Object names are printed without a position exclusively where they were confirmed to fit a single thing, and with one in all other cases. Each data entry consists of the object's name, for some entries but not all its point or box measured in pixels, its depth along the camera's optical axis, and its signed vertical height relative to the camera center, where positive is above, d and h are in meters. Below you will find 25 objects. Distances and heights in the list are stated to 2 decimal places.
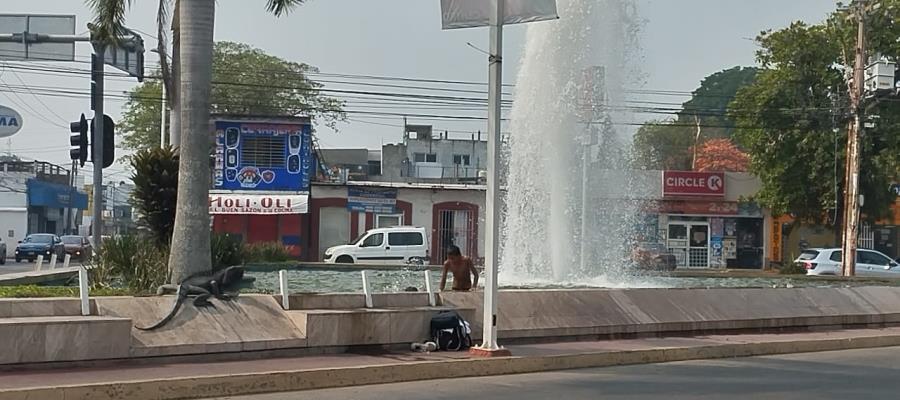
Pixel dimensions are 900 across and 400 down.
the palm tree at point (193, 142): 14.77 +0.73
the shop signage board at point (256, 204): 46.09 -0.43
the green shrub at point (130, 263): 16.45 -1.16
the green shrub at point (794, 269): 37.34 -2.46
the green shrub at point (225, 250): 19.56 -1.10
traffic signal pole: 22.44 +1.06
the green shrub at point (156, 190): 19.16 +0.05
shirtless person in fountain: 16.97 -1.18
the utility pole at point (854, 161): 36.81 +1.50
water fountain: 22.81 +1.03
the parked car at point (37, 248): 48.66 -2.67
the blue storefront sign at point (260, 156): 46.91 +1.73
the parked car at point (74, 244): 49.66 -2.64
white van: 40.44 -2.06
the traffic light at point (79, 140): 22.14 +1.10
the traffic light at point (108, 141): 22.59 +1.11
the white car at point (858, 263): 37.94 -2.25
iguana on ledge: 13.61 -1.25
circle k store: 50.56 -0.92
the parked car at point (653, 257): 27.60 -1.92
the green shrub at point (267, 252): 32.48 -1.89
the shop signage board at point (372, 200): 48.00 -0.19
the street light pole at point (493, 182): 13.88 +0.21
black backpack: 14.53 -1.92
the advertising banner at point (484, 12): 13.99 +2.54
